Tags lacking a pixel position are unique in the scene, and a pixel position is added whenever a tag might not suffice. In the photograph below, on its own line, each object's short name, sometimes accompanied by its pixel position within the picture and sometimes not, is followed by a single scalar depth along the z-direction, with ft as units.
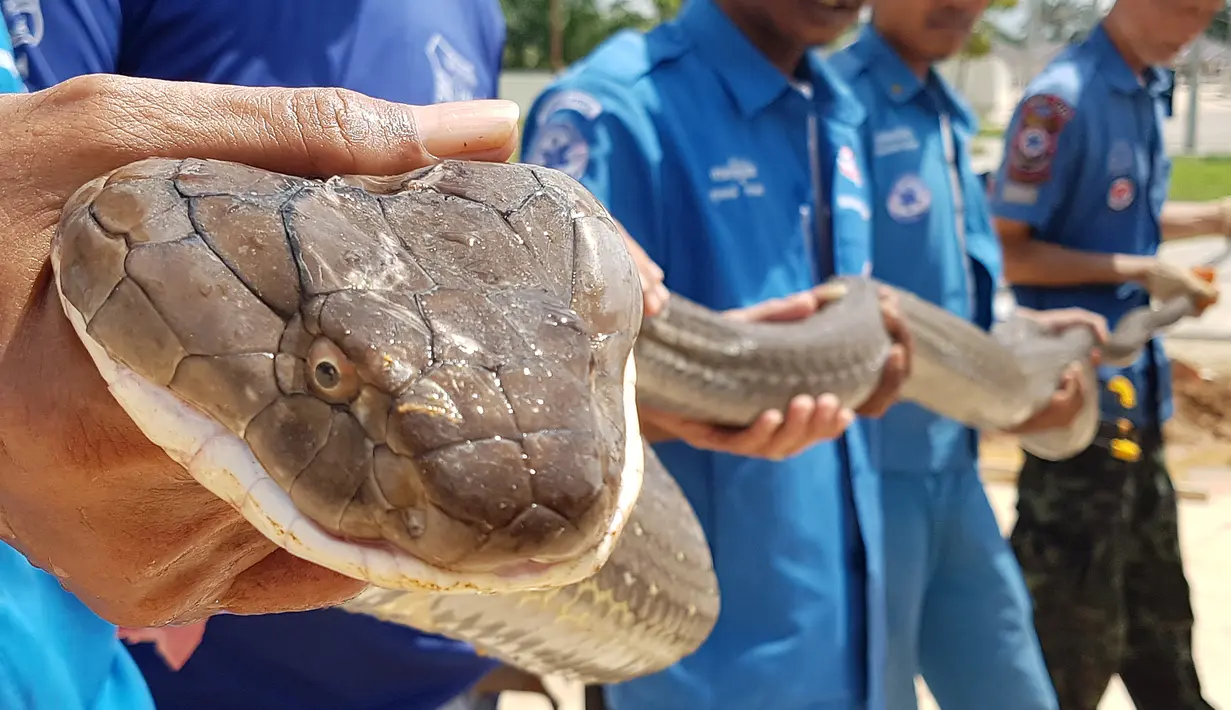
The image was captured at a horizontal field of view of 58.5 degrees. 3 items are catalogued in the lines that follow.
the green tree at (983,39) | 99.34
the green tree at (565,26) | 126.62
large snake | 2.79
